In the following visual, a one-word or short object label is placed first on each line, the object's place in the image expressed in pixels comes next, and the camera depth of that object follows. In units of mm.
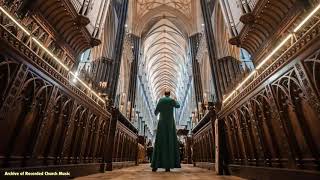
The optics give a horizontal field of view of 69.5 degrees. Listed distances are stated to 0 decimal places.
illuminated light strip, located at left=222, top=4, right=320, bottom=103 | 2719
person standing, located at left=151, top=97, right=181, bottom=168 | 5777
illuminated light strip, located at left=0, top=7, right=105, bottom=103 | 2709
